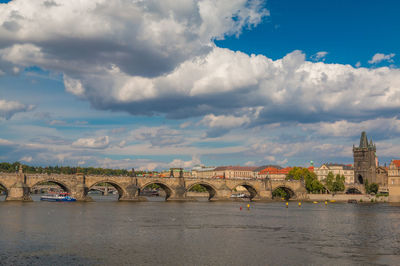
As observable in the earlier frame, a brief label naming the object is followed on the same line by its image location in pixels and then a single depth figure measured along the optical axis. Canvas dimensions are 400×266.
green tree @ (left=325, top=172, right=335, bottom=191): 146.25
